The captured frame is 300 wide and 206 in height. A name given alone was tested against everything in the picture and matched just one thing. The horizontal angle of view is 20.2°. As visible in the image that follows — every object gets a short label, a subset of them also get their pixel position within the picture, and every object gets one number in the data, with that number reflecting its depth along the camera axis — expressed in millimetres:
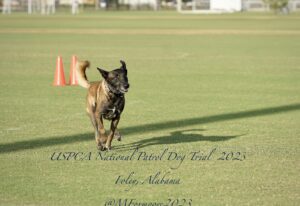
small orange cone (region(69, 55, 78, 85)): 20853
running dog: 10406
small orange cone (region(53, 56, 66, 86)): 20531
